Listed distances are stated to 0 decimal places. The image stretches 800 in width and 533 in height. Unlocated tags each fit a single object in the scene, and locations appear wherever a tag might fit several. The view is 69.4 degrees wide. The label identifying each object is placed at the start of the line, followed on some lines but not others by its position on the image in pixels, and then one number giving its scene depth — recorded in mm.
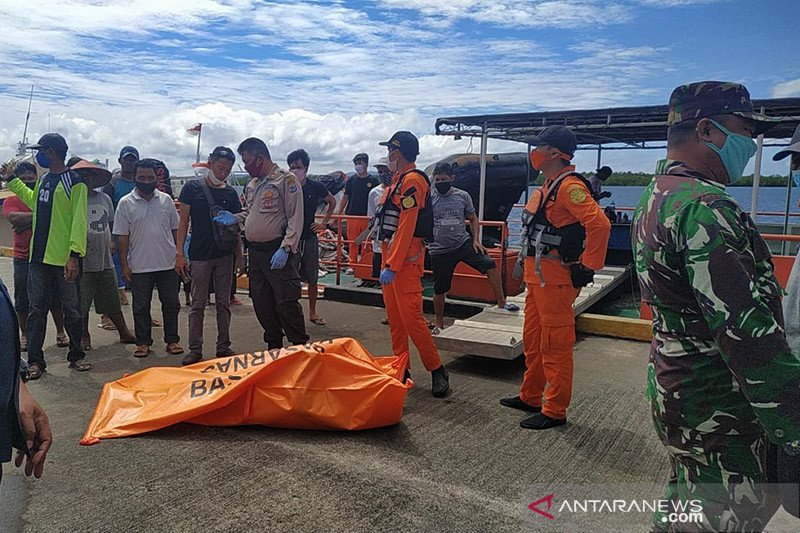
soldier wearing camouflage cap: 1510
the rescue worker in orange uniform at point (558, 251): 3607
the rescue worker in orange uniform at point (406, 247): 4285
